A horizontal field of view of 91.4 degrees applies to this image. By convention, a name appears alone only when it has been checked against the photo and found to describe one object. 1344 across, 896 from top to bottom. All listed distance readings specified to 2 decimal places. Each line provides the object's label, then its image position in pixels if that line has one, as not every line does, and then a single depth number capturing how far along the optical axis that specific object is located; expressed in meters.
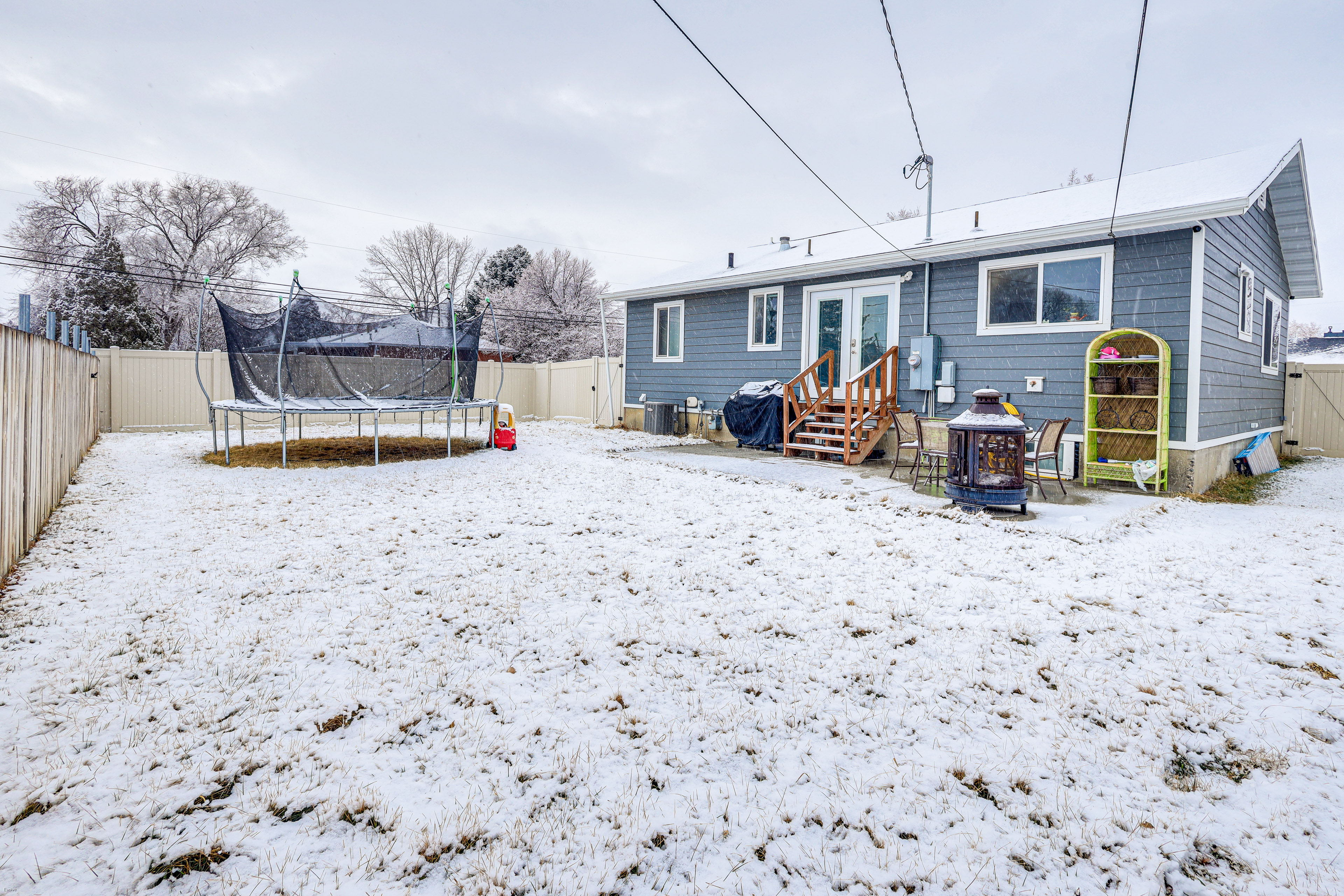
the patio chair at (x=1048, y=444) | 5.91
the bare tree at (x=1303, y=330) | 37.44
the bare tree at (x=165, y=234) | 18.22
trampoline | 8.23
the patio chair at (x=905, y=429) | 6.56
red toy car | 9.34
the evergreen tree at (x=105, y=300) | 18.00
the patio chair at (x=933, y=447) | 6.71
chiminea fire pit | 5.12
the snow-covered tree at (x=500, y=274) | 29.23
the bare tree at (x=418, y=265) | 27.70
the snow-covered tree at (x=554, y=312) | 26.92
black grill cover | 9.66
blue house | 6.59
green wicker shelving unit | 6.41
